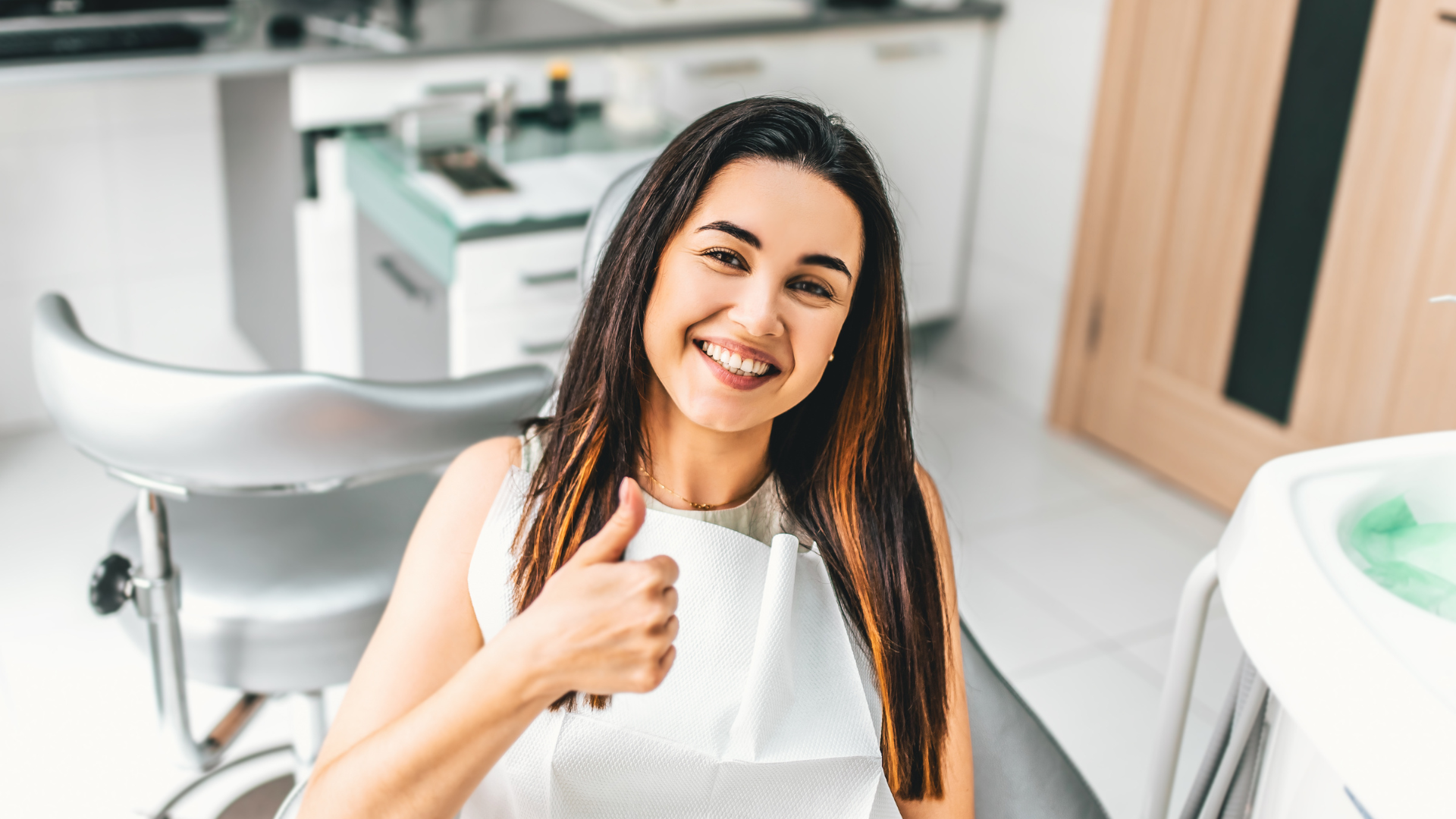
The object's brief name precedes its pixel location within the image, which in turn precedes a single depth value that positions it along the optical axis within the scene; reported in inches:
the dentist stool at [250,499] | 45.6
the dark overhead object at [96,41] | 85.4
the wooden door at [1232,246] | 90.9
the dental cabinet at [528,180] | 81.0
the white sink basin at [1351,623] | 31.3
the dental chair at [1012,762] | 42.3
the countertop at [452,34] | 86.2
